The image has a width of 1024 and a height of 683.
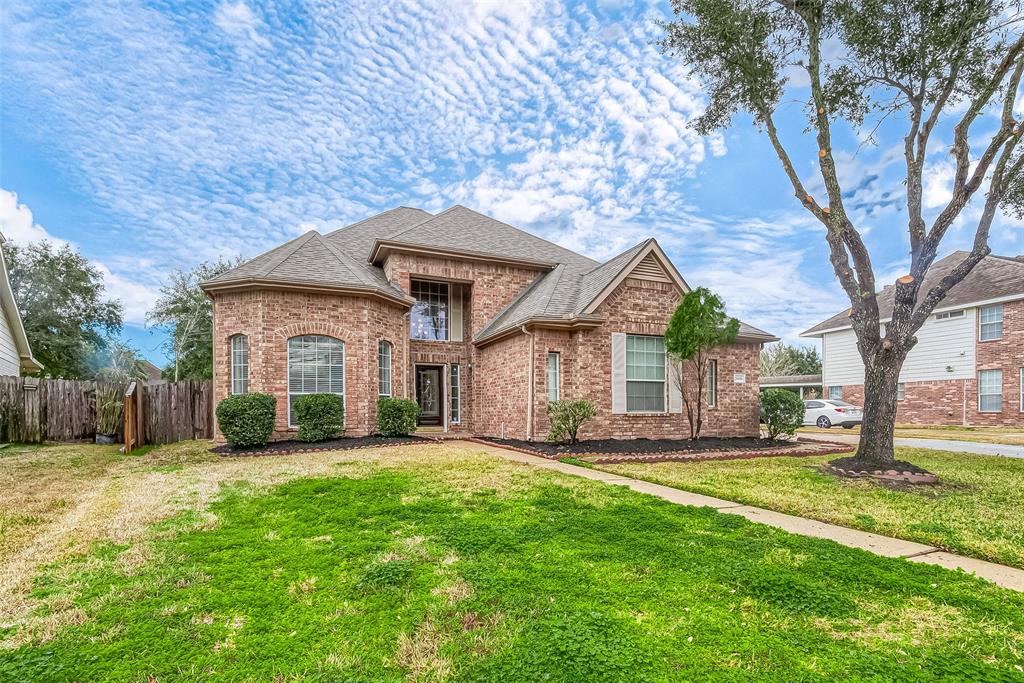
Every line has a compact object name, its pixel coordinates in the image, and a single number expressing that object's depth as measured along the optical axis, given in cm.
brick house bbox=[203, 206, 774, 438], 1214
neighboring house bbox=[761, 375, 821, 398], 3407
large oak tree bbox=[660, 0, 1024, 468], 818
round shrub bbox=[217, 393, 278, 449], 1101
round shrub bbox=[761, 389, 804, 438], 1307
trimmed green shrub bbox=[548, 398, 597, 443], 1121
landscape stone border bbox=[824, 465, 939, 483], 733
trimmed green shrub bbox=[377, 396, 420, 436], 1267
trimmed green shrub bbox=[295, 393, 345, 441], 1167
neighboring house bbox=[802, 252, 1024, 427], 1984
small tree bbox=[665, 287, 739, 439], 1179
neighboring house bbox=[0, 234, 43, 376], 1445
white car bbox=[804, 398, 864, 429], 2191
